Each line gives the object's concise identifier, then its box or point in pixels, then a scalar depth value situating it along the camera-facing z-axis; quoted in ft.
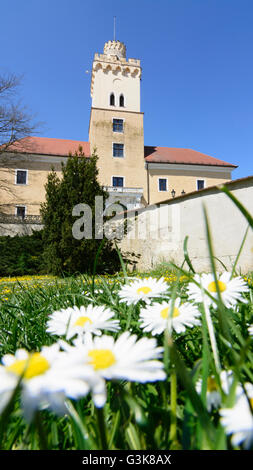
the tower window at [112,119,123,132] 85.06
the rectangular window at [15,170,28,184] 80.53
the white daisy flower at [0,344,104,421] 0.88
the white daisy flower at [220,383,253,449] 0.90
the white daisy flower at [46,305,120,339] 1.89
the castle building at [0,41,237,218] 79.10
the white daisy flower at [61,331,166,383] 1.00
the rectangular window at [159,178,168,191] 84.58
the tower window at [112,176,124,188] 82.28
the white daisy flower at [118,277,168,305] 2.45
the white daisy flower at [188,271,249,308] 2.19
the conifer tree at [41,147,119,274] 29.66
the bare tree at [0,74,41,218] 60.39
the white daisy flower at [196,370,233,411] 1.38
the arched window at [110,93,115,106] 88.33
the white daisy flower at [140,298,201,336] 1.87
